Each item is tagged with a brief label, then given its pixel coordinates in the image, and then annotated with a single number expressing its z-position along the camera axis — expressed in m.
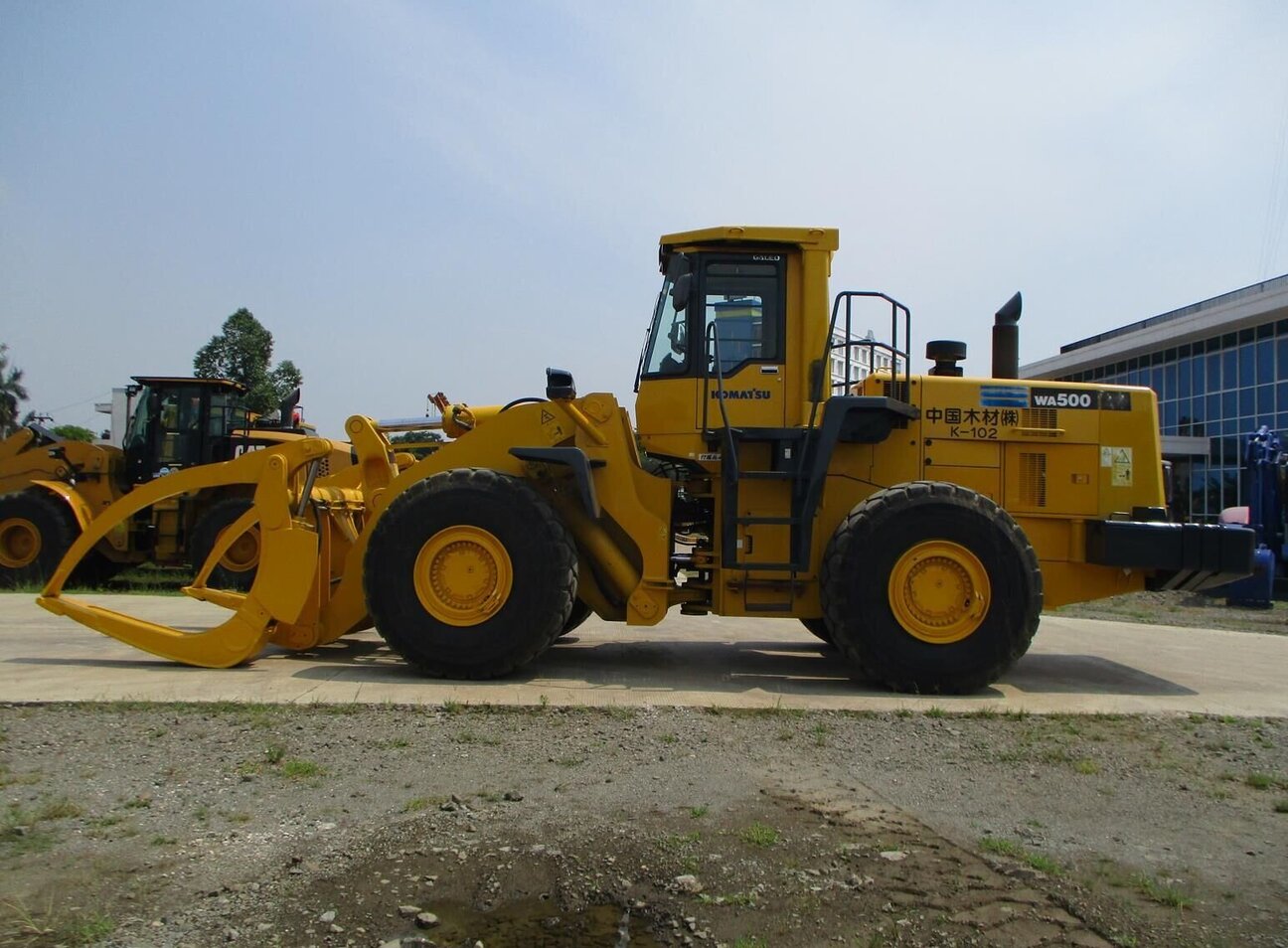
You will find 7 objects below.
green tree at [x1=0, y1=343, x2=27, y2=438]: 54.53
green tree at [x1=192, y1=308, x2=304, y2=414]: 39.62
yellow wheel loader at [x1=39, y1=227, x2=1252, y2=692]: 7.08
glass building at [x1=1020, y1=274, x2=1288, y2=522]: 26.81
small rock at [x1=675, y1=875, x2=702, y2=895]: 3.63
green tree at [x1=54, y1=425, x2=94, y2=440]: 42.22
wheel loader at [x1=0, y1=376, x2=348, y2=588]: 13.71
